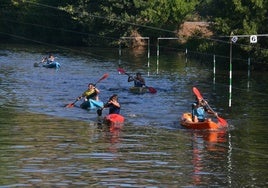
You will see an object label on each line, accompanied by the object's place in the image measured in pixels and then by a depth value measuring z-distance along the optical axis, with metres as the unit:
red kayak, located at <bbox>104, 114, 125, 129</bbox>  39.44
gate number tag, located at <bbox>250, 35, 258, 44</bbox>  56.17
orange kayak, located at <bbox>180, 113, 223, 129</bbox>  37.28
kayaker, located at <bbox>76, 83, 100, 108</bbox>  46.25
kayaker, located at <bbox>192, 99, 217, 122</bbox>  38.31
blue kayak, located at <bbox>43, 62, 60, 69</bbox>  77.56
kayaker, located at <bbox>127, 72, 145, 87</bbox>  55.03
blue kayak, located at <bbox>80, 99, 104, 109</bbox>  45.12
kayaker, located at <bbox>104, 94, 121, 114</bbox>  40.88
